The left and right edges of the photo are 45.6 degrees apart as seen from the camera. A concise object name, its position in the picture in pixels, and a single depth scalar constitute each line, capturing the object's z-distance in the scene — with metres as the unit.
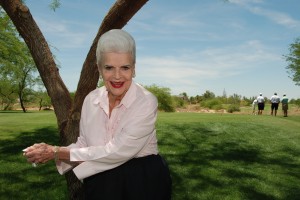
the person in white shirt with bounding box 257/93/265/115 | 30.02
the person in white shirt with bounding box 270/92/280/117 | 28.95
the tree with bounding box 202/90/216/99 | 61.13
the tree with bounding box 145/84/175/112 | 45.16
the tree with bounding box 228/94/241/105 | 49.77
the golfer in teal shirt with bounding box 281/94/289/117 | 28.57
